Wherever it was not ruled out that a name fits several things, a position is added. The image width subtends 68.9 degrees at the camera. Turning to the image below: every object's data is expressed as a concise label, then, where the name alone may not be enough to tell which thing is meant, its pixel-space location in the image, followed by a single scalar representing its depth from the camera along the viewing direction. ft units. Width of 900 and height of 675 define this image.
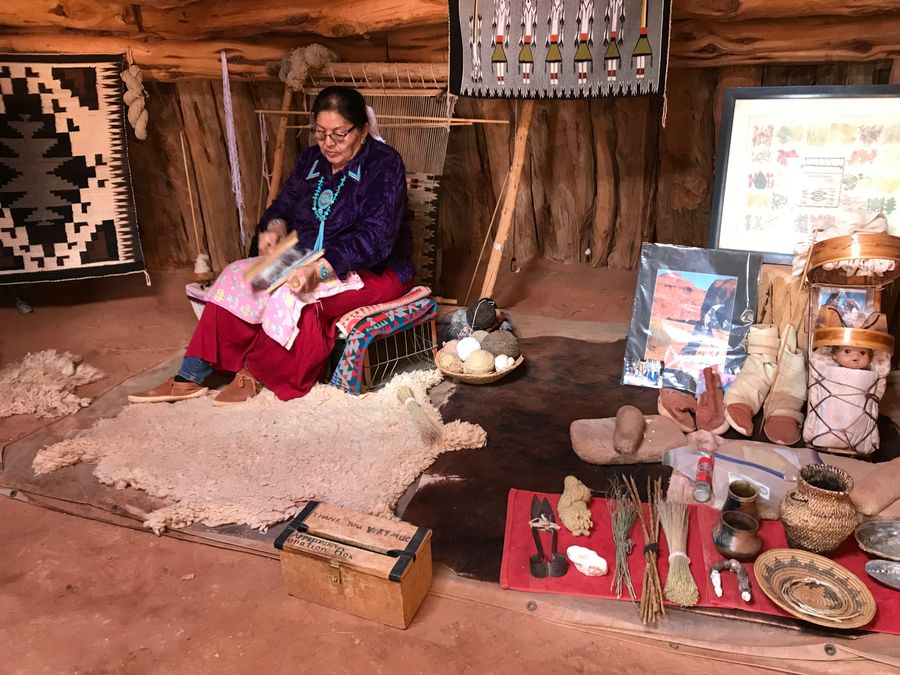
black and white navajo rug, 11.53
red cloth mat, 5.73
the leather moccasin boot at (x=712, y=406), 8.50
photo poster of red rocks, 9.30
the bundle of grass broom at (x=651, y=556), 5.71
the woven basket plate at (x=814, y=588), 5.45
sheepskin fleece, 7.35
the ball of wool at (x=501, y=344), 10.09
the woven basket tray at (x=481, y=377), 9.73
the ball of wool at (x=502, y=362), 9.95
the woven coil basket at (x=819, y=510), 5.92
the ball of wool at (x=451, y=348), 10.32
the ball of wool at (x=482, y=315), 10.80
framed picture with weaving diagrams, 8.73
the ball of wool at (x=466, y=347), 10.11
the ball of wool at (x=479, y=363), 9.76
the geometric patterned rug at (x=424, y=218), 11.78
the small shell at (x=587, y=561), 6.09
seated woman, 9.25
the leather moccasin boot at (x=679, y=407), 8.63
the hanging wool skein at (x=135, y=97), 11.80
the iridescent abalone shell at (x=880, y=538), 6.06
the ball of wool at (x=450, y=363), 10.00
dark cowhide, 6.82
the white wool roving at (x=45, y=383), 9.66
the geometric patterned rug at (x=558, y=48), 9.20
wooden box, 5.60
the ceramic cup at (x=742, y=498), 6.45
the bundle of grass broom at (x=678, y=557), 5.74
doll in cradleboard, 7.65
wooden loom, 11.40
